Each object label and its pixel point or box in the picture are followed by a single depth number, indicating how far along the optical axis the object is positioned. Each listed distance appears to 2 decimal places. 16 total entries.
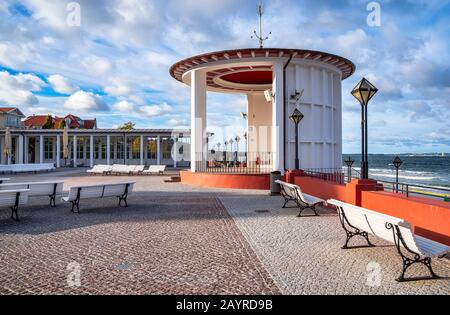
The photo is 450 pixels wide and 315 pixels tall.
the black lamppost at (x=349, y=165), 10.58
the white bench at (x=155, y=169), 25.96
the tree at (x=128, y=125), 65.82
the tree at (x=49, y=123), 53.06
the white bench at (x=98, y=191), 9.77
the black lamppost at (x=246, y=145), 22.23
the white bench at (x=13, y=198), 8.08
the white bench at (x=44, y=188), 10.24
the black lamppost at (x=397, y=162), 18.46
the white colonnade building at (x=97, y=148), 38.41
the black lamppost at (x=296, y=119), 13.43
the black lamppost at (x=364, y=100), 7.68
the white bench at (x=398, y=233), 4.36
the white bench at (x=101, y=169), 26.66
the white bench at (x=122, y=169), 26.61
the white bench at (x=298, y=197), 9.11
